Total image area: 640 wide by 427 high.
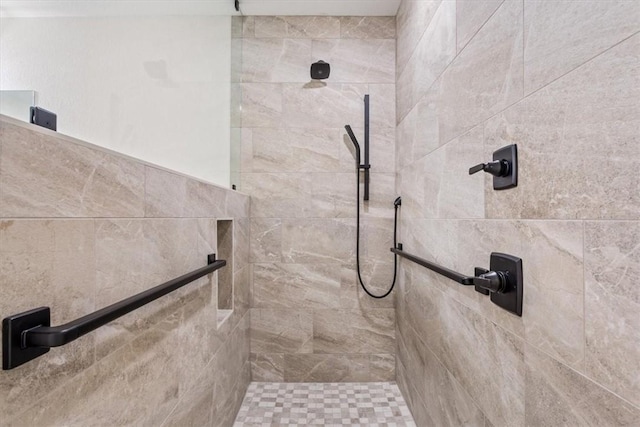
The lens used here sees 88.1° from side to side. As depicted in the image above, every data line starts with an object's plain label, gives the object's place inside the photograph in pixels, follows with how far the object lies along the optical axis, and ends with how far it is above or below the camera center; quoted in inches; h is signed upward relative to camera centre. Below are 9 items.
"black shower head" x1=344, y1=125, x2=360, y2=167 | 78.9 +18.1
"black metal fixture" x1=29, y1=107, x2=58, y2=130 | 24.0 +7.3
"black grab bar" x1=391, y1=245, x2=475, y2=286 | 37.8 -7.4
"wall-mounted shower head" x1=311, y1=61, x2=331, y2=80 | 80.7 +35.8
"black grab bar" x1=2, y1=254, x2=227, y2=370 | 17.5 -6.9
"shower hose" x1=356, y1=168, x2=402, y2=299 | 79.6 -5.9
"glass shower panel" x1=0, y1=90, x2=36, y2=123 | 23.9 +8.5
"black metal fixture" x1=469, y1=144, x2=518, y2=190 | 31.7 +4.9
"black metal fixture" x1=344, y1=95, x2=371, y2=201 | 80.4 +15.2
